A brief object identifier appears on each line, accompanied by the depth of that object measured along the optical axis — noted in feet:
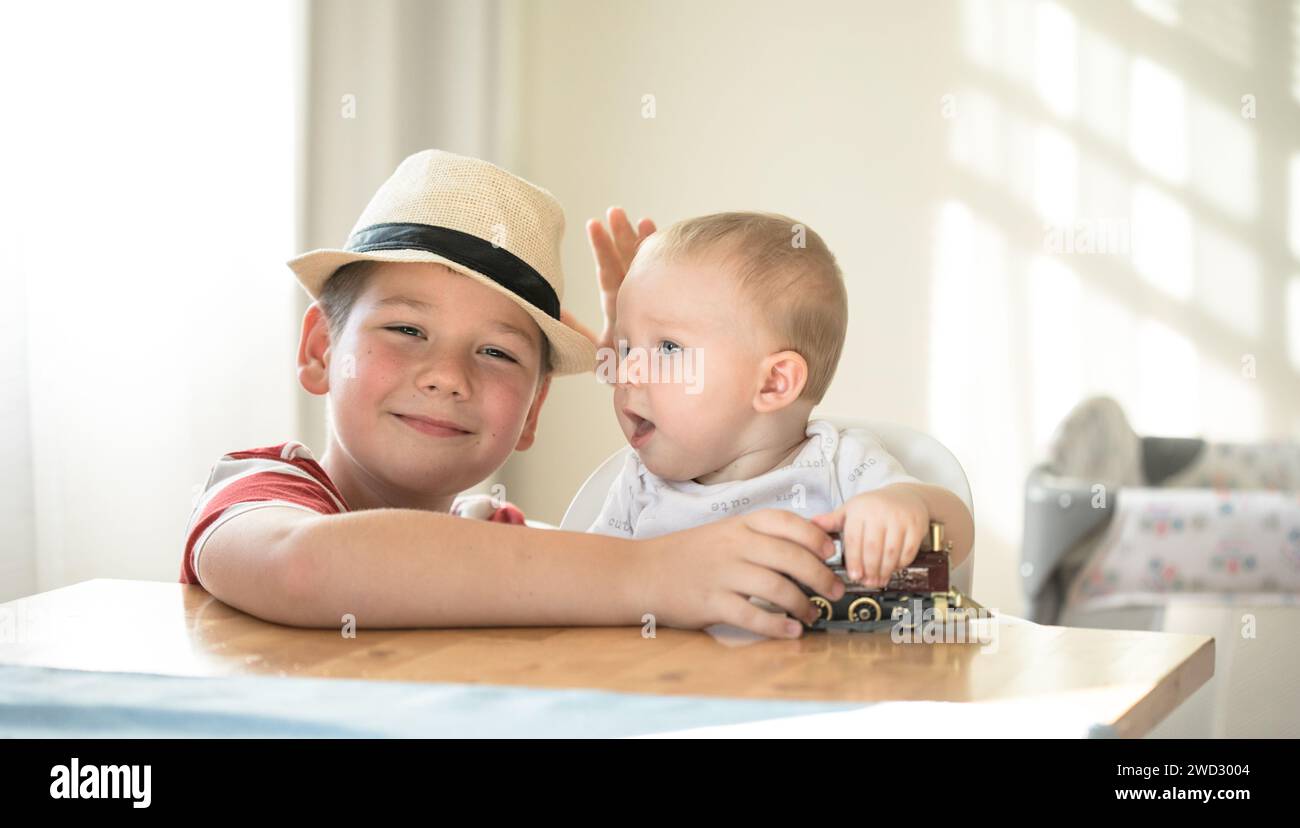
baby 4.02
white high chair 4.26
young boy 2.79
